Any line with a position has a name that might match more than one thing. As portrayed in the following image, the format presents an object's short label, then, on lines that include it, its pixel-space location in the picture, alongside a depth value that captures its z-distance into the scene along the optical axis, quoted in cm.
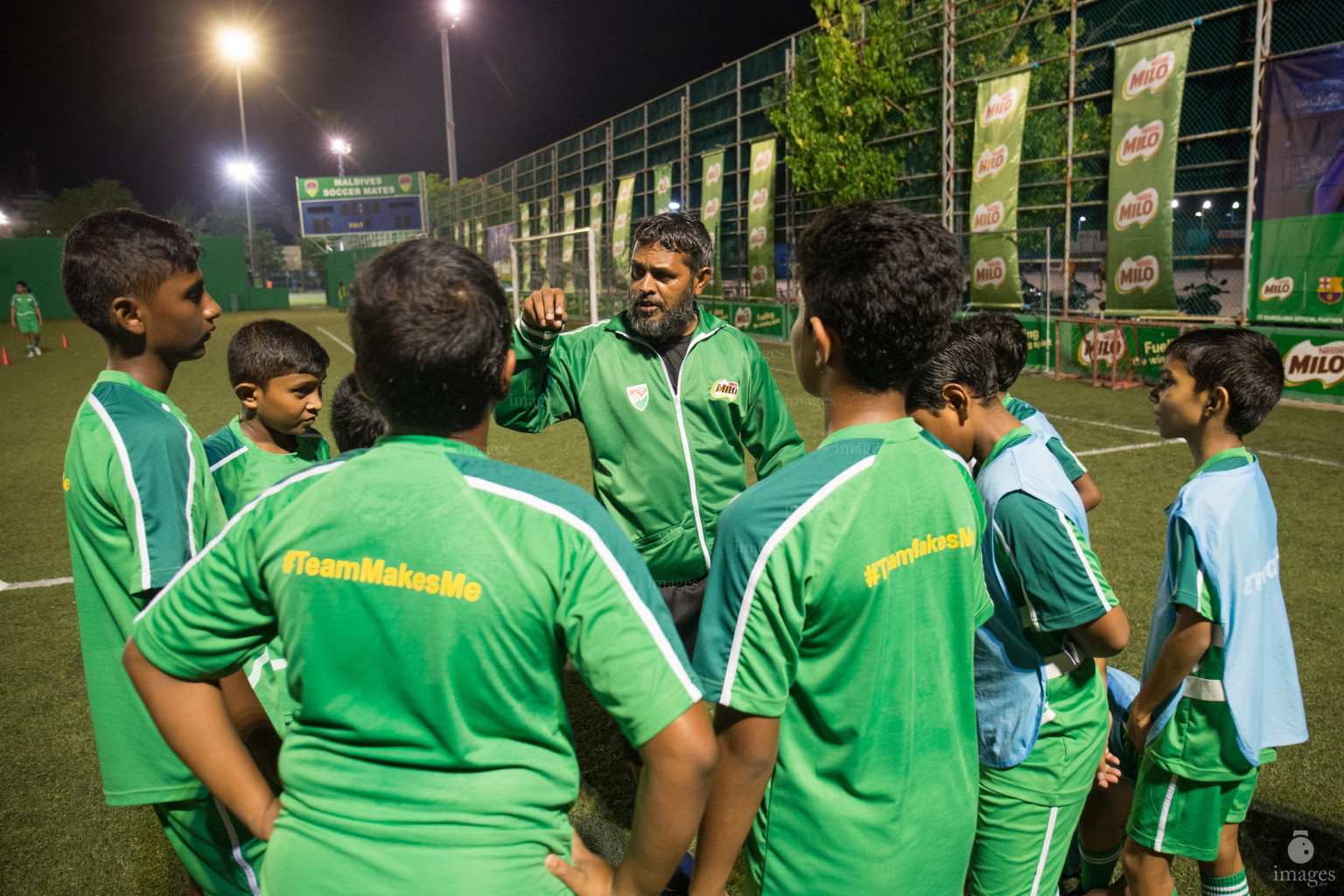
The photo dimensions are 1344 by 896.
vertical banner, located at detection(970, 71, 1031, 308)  1522
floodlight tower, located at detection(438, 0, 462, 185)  2842
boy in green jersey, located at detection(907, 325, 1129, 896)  184
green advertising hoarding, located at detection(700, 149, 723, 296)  2309
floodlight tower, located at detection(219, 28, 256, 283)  4409
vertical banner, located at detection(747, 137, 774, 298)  2088
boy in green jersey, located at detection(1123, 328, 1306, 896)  206
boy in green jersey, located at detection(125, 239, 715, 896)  114
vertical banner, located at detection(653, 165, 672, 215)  2539
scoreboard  4819
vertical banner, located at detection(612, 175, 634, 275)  2717
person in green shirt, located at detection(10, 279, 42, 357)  2105
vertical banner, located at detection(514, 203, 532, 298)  2994
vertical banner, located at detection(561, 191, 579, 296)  2797
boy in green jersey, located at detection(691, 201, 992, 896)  136
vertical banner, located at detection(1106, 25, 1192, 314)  1266
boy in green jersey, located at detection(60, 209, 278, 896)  182
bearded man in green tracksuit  311
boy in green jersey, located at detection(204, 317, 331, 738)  267
